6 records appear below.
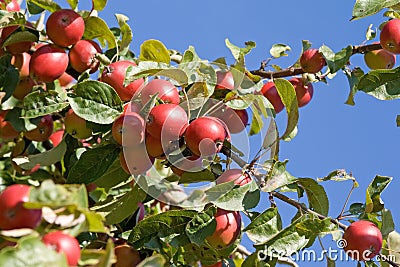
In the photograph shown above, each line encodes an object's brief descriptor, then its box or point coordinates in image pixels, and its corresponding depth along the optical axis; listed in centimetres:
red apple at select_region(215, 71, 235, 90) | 331
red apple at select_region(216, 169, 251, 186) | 284
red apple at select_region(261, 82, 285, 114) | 357
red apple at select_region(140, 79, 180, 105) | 295
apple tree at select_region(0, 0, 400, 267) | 282
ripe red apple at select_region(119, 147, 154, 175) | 287
